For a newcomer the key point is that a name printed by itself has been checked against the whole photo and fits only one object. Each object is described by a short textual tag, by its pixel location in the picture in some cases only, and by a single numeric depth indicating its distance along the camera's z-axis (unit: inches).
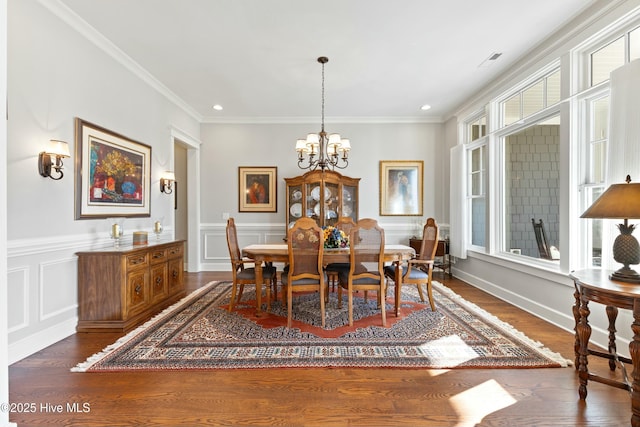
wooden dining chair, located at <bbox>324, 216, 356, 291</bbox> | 131.3
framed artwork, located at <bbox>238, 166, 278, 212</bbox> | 217.3
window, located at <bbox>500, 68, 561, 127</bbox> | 123.5
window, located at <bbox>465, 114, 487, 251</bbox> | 172.6
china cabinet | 197.9
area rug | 85.7
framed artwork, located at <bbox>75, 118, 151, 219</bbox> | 111.1
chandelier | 129.4
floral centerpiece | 126.6
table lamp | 63.0
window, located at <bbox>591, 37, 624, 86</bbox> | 95.5
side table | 58.6
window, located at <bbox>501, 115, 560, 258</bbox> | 123.6
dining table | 114.7
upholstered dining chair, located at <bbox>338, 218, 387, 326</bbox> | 111.2
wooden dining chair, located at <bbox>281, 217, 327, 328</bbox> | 108.7
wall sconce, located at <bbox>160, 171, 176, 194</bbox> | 166.9
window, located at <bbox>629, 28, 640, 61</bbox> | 89.4
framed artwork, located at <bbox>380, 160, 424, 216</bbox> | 217.8
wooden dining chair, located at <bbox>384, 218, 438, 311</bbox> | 128.6
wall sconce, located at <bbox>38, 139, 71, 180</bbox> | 94.7
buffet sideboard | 108.2
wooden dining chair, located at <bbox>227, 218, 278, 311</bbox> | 127.3
